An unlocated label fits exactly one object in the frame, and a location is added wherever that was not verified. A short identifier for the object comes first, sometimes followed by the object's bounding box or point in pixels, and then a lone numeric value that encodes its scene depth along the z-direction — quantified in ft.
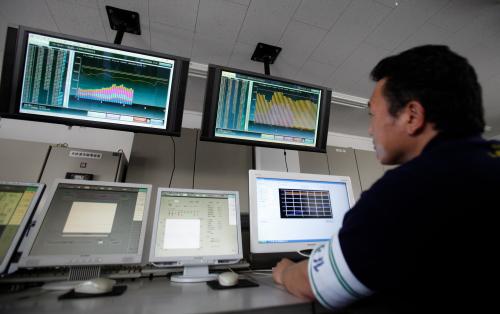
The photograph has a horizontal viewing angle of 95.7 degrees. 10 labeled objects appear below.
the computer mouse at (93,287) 2.36
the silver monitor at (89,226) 2.88
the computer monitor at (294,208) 3.66
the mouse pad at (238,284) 2.69
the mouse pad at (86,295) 2.28
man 1.43
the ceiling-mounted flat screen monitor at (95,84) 3.67
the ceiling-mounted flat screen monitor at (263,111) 4.63
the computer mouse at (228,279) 2.73
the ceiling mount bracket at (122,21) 5.67
